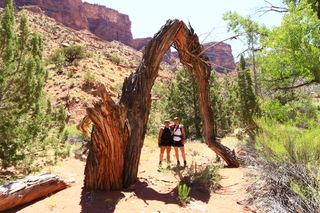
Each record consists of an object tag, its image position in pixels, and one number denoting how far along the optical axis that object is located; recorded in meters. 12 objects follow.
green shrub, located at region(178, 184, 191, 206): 3.28
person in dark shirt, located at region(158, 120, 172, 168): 6.23
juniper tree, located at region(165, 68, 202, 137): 15.80
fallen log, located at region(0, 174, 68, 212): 3.22
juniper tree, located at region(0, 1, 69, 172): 4.95
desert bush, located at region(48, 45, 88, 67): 30.62
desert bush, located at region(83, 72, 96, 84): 25.07
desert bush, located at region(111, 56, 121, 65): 44.44
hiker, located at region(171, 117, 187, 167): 6.14
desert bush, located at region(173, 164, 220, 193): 4.08
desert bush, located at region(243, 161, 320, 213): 2.75
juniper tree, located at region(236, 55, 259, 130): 11.56
